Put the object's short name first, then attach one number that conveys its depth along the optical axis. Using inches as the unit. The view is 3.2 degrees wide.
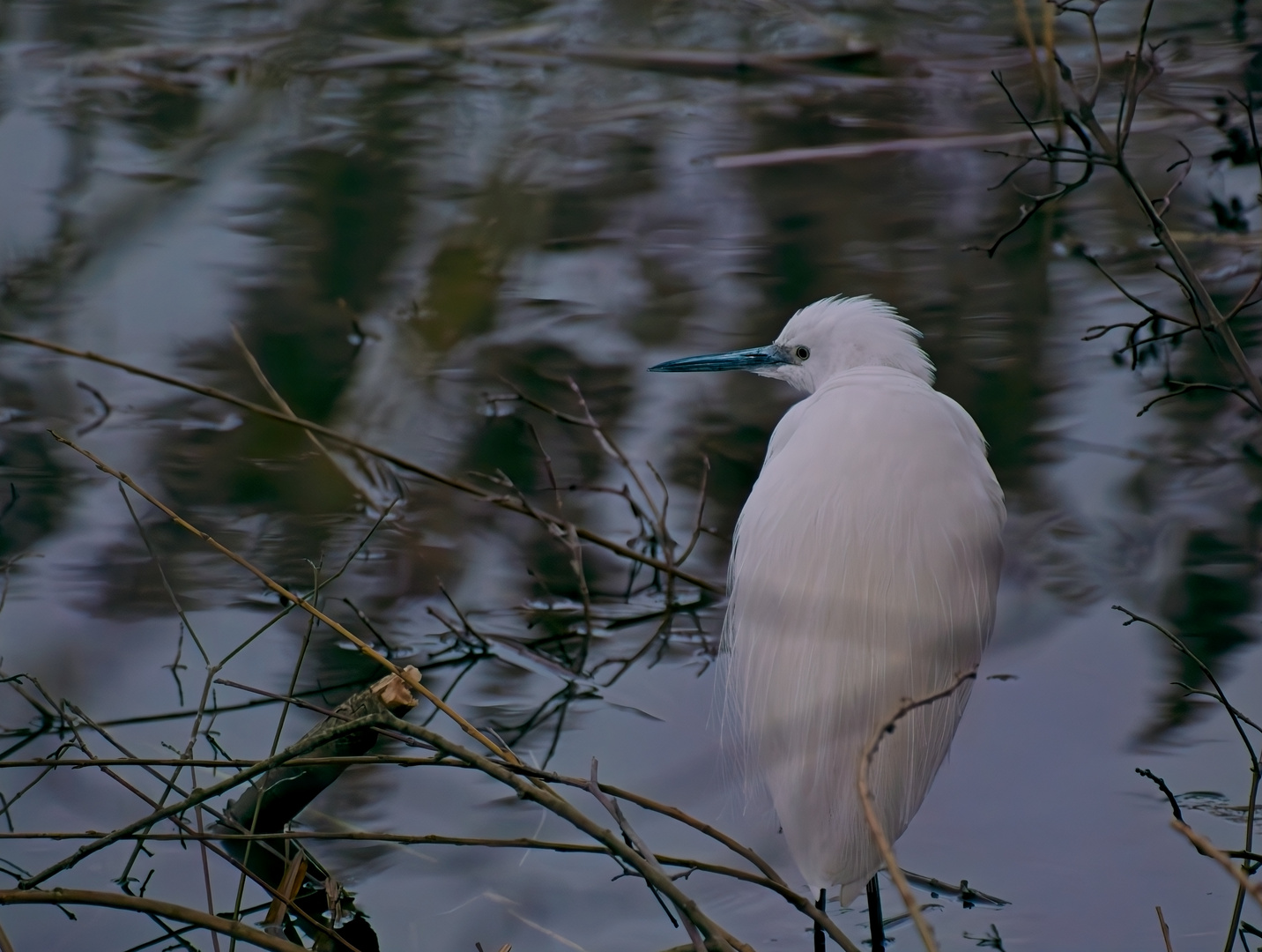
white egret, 483.2
